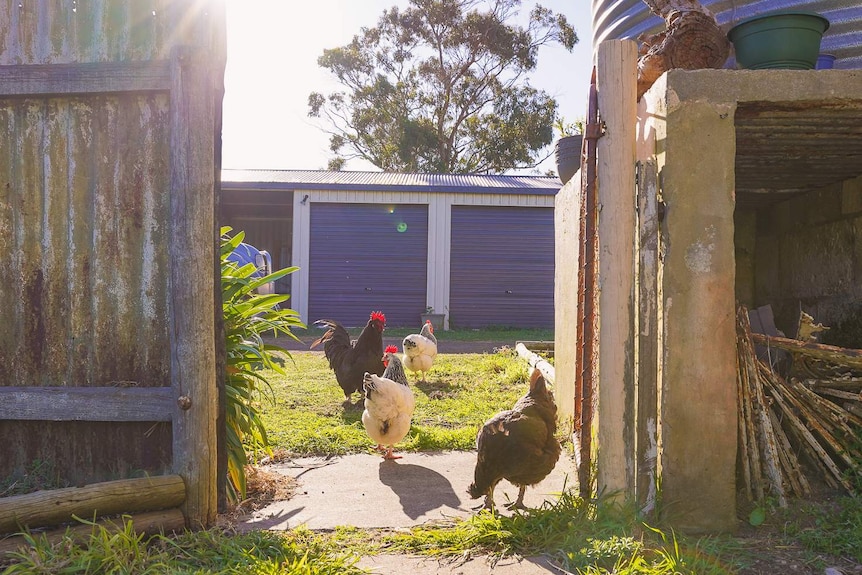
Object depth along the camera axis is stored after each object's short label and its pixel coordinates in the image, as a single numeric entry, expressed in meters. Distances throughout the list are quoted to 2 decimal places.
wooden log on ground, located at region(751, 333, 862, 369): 3.63
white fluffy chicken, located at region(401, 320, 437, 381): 8.58
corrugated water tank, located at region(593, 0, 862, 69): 4.66
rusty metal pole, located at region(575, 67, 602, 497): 3.53
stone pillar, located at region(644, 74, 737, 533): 3.32
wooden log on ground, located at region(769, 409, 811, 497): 3.72
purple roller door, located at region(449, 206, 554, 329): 17.58
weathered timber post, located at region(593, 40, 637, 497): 3.41
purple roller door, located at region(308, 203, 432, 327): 17.52
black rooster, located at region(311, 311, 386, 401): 6.85
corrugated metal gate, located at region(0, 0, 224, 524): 3.33
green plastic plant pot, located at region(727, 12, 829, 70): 3.57
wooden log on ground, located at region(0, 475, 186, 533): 2.89
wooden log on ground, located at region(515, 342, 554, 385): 7.00
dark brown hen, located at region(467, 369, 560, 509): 3.69
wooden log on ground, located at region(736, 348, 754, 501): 3.66
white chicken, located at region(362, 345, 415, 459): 4.95
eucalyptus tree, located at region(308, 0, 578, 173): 29.83
